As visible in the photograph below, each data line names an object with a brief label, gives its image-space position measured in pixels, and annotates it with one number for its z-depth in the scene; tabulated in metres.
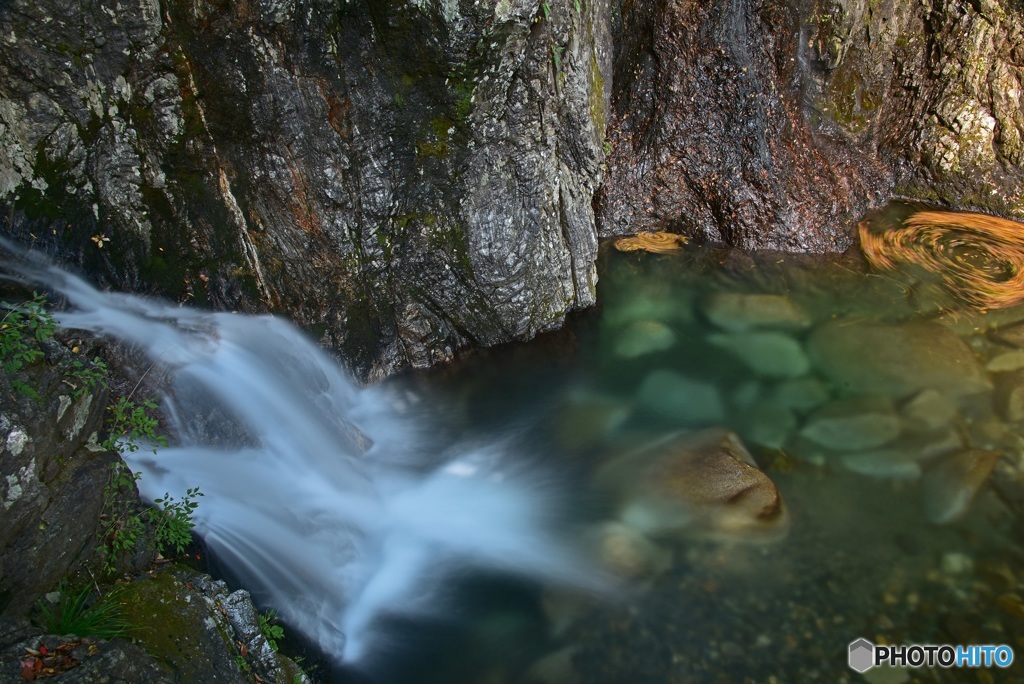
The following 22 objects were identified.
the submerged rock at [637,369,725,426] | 5.31
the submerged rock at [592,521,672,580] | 4.23
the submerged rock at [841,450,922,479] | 4.77
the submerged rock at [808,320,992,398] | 5.43
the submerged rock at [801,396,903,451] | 5.03
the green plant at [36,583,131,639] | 2.96
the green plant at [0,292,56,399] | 3.26
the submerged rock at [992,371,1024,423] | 5.19
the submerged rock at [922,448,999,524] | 4.54
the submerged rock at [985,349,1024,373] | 5.57
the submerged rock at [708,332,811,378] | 5.68
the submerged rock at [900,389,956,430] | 5.11
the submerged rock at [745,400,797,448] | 5.09
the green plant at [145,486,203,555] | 3.66
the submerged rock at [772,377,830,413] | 5.37
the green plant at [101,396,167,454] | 3.73
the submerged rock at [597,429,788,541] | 4.42
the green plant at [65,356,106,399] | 3.46
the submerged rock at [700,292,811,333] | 6.13
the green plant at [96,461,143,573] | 3.42
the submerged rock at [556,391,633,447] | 5.14
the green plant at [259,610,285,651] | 3.55
